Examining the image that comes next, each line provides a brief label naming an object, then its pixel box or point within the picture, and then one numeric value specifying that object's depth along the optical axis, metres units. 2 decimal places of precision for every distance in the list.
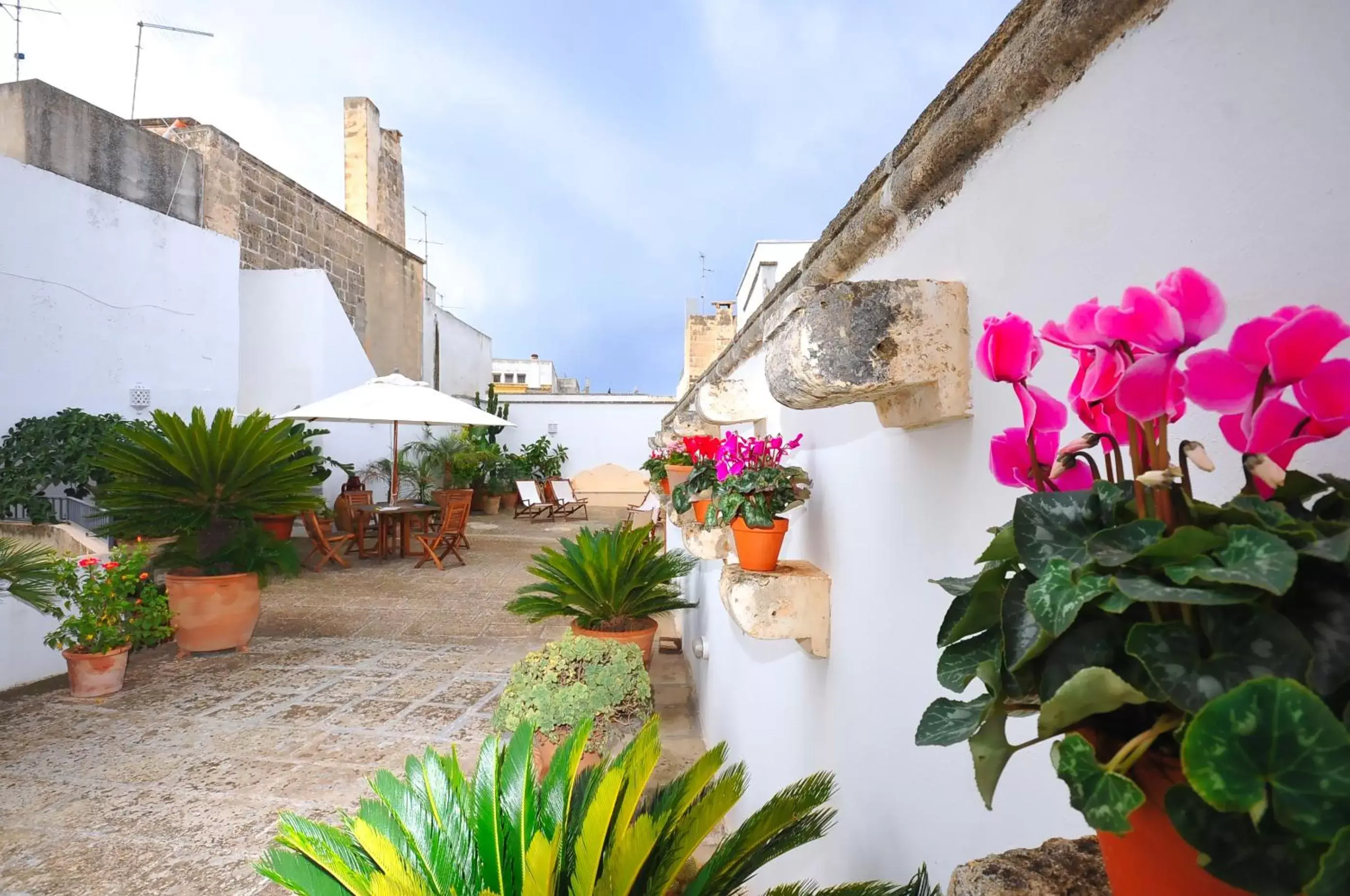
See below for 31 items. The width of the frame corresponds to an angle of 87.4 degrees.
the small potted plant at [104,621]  3.85
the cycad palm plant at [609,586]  4.23
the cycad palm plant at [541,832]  1.37
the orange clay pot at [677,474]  3.19
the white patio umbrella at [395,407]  6.98
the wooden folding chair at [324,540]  7.18
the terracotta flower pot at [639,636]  4.07
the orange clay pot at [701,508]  2.37
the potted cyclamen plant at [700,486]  2.27
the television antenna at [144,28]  9.20
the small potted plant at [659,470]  3.86
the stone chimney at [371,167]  12.60
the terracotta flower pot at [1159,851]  0.38
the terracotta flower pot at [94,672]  3.84
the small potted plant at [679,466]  3.19
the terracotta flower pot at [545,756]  2.78
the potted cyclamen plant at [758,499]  1.68
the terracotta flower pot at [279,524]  7.78
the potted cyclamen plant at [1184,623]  0.31
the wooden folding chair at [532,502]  11.87
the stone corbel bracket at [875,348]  0.90
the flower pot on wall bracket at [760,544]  1.71
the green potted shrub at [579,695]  2.75
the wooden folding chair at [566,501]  12.59
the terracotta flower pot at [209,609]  4.53
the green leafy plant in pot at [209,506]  4.45
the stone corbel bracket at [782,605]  1.64
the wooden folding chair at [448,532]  7.44
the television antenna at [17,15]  7.30
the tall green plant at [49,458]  4.84
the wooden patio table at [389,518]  7.62
